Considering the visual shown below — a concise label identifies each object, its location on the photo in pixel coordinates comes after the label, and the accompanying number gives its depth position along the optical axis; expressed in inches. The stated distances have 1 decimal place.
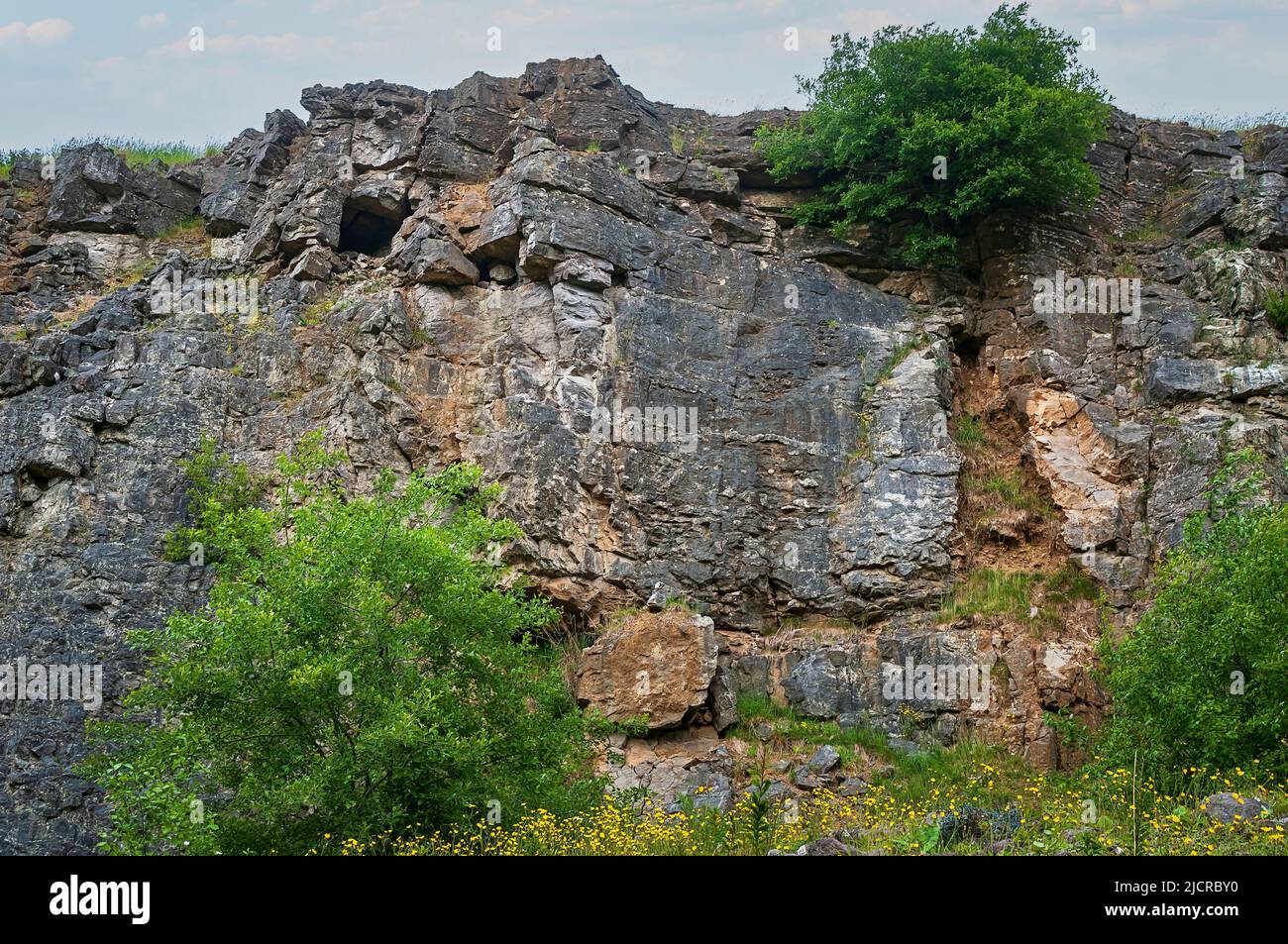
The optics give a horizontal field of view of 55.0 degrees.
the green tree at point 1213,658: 593.3
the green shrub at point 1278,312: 941.2
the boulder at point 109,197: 1117.1
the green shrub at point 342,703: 534.6
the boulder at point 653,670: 785.6
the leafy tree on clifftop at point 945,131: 986.7
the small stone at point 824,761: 768.9
